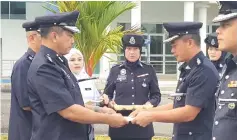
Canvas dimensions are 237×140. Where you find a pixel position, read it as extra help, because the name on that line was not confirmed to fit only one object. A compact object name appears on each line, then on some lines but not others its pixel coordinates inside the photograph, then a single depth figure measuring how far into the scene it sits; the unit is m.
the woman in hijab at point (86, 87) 4.45
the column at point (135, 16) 18.41
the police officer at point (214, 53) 5.57
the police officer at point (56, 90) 3.45
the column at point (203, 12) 20.79
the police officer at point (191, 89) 3.67
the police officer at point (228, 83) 2.93
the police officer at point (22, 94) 4.51
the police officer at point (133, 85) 5.24
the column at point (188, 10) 19.61
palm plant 8.02
